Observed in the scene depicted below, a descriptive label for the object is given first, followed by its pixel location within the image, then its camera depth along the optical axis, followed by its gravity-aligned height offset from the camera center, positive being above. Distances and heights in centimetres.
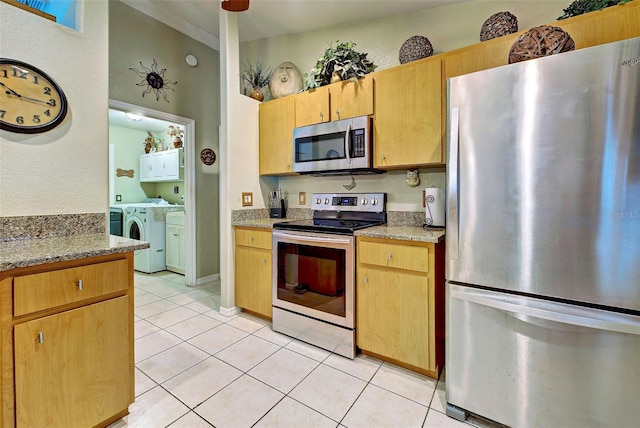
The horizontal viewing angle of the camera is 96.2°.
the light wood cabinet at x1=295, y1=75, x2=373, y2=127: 222 +89
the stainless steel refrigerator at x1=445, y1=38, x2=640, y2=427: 108 -13
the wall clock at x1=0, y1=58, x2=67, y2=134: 139 +57
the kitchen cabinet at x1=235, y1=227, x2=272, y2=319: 247 -54
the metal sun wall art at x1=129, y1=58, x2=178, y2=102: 296 +138
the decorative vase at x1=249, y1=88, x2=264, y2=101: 289 +117
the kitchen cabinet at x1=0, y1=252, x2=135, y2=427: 106 -54
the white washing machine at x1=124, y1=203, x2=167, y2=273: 403 -36
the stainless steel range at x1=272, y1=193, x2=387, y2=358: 197 -49
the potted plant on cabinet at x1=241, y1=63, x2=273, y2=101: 291 +138
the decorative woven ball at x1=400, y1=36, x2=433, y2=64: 208 +117
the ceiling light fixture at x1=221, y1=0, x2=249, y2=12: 181 +132
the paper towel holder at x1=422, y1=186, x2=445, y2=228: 199 +0
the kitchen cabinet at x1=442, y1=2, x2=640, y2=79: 145 +96
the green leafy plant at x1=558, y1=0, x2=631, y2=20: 151 +111
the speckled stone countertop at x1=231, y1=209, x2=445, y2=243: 174 -12
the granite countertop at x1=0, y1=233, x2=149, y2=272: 106 -16
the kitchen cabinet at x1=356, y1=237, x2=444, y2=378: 169 -58
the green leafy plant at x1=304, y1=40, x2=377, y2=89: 229 +120
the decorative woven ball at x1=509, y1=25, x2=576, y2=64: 134 +79
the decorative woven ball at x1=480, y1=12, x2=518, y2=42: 178 +115
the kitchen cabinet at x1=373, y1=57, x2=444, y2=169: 195 +67
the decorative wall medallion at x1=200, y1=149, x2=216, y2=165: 354 +68
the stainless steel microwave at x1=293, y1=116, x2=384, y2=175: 220 +51
